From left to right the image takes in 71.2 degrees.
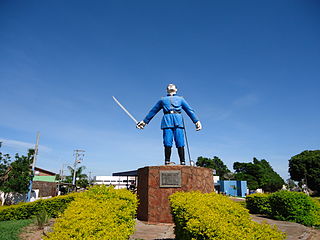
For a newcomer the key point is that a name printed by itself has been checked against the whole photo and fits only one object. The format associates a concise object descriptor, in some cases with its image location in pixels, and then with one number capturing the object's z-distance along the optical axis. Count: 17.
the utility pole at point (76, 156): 32.44
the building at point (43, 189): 22.38
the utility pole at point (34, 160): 17.52
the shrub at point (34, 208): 8.52
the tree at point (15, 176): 16.08
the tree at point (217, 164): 58.75
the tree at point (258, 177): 49.41
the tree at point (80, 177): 36.71
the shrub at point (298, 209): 7.50
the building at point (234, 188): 38.56
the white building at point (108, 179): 58.65
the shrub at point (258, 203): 9.65
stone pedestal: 6.43
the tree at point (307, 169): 39.69
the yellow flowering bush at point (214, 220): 2.46
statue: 7.47
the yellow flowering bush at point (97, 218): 2.48
